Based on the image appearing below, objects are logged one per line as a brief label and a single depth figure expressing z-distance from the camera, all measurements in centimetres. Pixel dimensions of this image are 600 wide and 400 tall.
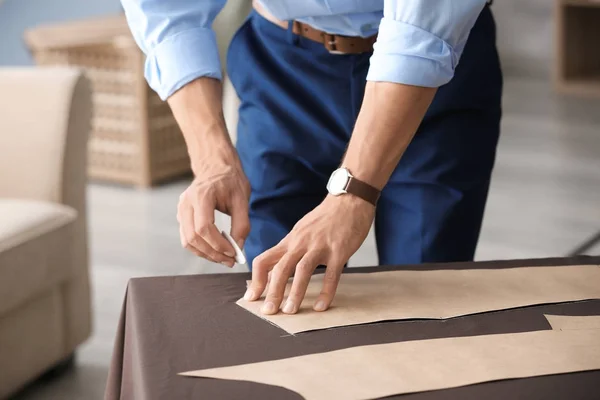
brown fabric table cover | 148
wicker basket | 460
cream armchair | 269
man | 191
